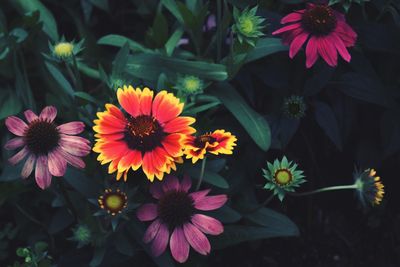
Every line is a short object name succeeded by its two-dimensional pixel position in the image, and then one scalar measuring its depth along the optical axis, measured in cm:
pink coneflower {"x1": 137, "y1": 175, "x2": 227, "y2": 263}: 58
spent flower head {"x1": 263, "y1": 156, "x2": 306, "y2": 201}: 57
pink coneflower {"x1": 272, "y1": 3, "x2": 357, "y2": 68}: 61
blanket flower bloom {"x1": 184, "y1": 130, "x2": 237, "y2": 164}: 55
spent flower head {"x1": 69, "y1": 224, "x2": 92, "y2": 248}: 60
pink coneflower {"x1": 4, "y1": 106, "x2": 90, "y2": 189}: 57
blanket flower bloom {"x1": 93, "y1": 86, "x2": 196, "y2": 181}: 56
